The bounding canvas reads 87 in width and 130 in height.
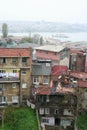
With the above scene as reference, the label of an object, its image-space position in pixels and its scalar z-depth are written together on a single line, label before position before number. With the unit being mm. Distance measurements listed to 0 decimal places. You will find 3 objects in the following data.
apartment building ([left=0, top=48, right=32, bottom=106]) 30922
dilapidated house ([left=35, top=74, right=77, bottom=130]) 30062
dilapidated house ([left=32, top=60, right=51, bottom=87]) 32750
